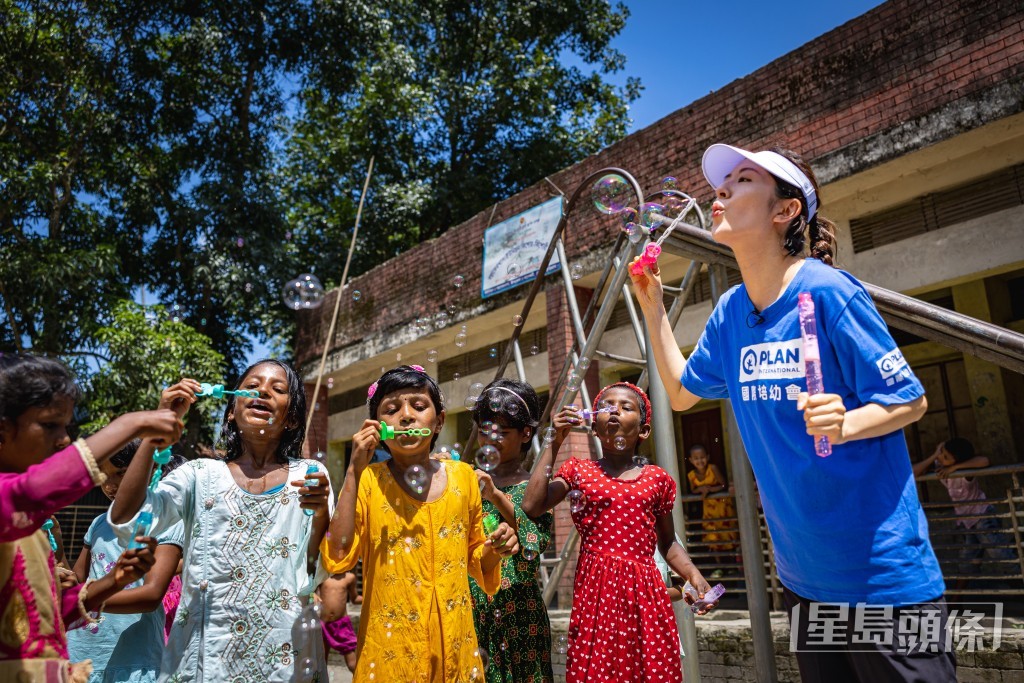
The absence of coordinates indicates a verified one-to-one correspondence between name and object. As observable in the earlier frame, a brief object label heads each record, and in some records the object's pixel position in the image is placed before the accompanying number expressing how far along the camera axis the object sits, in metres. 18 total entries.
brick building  5.90
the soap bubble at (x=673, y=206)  4.13
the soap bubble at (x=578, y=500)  3.12
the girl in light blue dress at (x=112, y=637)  2.92
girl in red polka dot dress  2.83
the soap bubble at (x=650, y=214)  3.40
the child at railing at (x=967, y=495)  5.84
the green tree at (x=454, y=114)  15.79
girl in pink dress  1.63
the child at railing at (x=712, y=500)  7.09
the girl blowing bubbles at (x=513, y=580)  2.98
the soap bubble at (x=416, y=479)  2.57
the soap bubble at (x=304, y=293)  4.97
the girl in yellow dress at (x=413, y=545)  2.29
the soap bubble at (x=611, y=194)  4.75
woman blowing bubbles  1.57
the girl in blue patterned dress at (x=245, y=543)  2.24
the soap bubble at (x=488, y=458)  3.26
